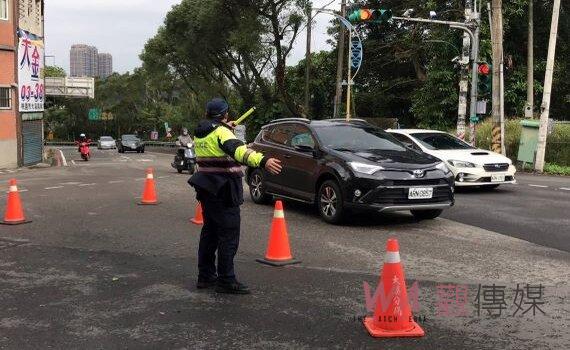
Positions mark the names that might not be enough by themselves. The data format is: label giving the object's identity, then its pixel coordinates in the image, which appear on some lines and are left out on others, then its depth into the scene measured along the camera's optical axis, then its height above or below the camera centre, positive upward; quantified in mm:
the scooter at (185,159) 19953 -1169
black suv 8727 -642
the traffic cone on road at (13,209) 9391 -1404
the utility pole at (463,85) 21688 +1626
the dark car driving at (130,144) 47875 -1824
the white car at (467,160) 13172 -633
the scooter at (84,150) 32125 -1573
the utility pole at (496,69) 21828 +2315
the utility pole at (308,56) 33438 +3858
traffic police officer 5535 -574
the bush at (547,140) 22969 -303
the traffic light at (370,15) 19834 +3722
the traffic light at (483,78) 20094 +1797
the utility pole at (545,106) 21078 +948
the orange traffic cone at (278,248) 6688 -1353
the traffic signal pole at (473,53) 21078 +2773
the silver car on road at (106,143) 56500 -2068
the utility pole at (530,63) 27911 +3211
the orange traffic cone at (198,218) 9395 -1459
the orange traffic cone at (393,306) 4426 -1292
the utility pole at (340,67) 27422 +2704
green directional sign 82312 +875
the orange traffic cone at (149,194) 11648 -1386
